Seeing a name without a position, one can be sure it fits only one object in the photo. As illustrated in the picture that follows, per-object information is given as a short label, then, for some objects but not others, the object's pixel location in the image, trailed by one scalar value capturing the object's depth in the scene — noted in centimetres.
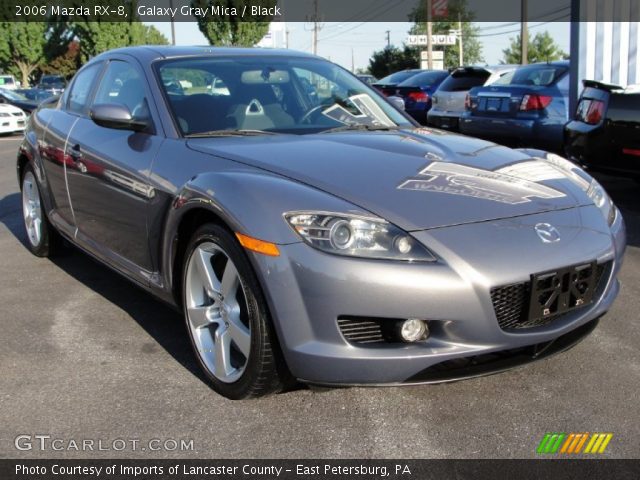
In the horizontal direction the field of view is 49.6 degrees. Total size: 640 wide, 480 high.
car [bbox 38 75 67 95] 3528
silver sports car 249
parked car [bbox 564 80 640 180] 570
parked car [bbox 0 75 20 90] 4291
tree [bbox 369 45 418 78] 5940
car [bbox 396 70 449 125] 1478
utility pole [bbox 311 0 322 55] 6308
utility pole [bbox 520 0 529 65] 3084
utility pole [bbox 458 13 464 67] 7575
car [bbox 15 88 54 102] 2626
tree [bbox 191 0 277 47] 2766
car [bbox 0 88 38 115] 2064
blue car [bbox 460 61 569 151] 875
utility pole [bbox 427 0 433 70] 3409
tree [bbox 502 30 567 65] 9381
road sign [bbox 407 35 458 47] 3750
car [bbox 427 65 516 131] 1199
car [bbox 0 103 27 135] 1798
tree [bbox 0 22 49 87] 4656
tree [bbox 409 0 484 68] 8631
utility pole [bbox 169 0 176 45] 4186
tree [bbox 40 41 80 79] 5671
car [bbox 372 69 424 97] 1535
